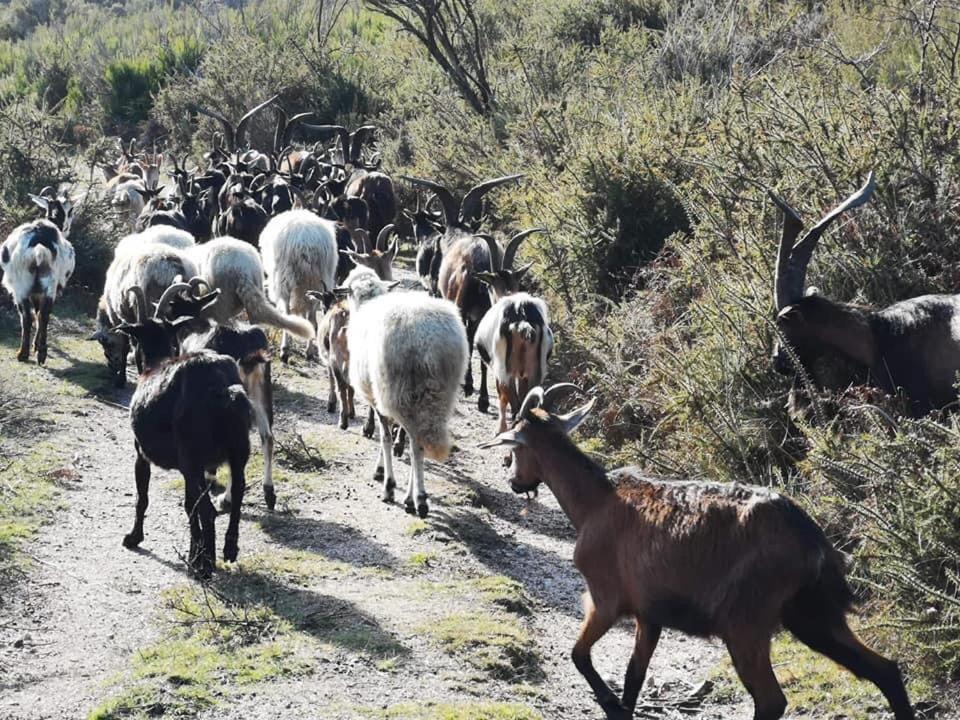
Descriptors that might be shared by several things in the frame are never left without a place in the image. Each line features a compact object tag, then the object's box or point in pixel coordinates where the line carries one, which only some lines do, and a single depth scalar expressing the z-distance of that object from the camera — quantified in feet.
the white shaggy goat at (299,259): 46.24
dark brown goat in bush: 27.25
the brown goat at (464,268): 43.45
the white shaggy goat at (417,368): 31.55
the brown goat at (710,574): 19.11
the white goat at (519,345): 35.65
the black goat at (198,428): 27.27
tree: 73.10
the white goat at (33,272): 45.96
